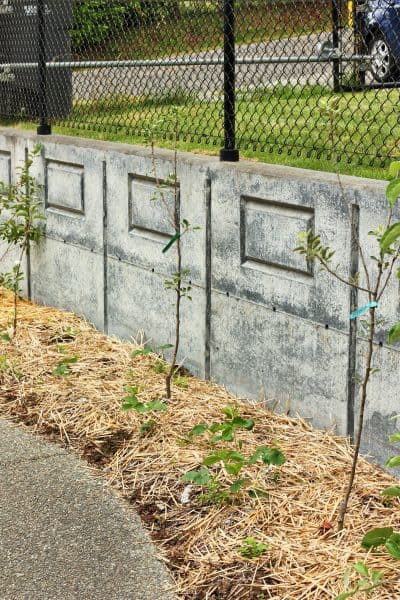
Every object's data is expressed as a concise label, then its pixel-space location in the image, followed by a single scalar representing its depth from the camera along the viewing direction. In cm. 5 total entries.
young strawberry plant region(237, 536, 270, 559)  413
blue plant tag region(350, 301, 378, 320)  418
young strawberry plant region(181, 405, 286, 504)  458
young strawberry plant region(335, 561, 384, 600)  351
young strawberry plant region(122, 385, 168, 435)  538
